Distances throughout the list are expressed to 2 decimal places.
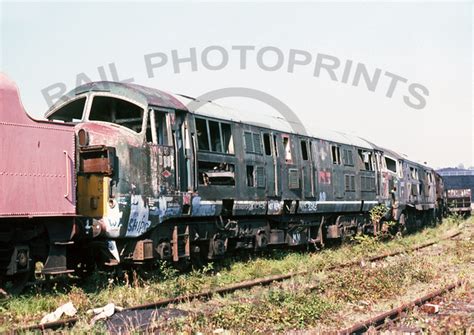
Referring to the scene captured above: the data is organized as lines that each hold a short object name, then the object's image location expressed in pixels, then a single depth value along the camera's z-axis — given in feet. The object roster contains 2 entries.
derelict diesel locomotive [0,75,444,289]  28.94
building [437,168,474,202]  183.42
